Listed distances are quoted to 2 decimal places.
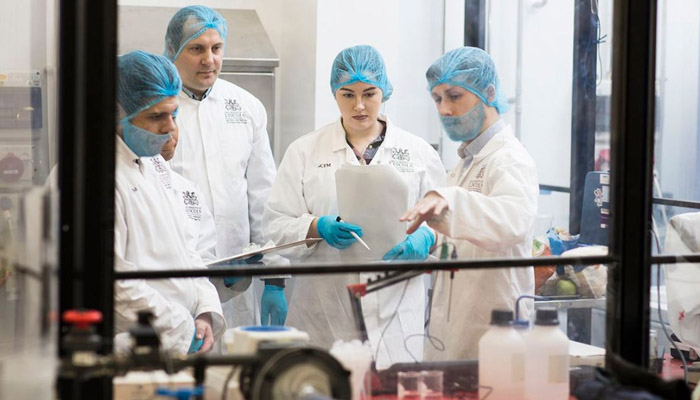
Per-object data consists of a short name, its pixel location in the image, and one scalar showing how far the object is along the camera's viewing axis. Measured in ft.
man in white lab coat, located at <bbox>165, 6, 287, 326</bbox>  9.78
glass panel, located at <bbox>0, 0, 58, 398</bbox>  10.91
